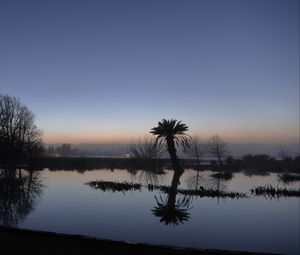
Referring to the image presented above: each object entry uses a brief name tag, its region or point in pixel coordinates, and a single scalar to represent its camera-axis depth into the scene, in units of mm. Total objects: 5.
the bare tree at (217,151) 76988
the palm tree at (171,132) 49719
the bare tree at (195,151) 82812
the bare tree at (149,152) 78250
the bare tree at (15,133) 61438
